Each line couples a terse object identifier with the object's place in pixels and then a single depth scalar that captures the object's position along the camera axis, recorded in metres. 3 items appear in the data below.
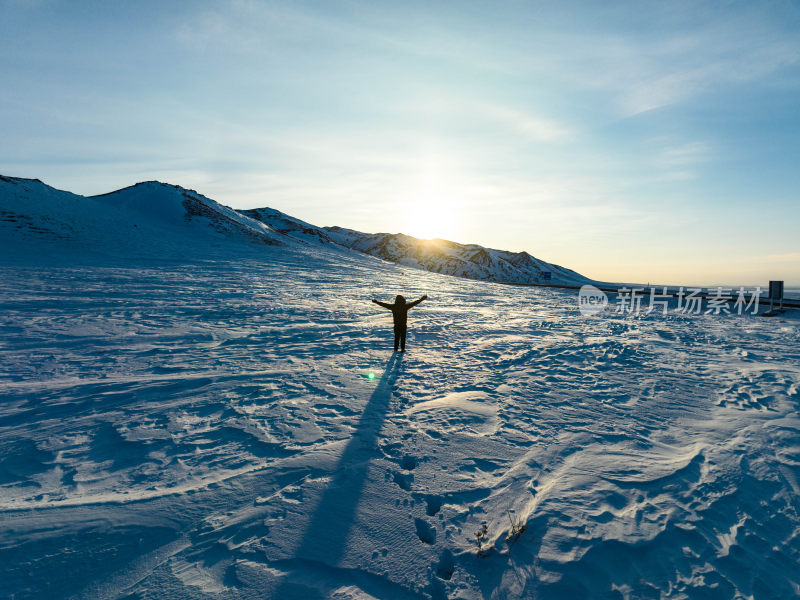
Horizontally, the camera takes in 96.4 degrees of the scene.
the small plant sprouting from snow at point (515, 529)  3.54
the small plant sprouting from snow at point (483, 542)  3.35
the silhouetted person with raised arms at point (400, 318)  10.05
